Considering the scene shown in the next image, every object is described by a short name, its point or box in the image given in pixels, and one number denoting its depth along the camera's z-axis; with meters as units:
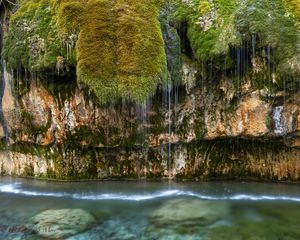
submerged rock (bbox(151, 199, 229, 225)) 8.38
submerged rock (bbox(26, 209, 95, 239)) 7.76
